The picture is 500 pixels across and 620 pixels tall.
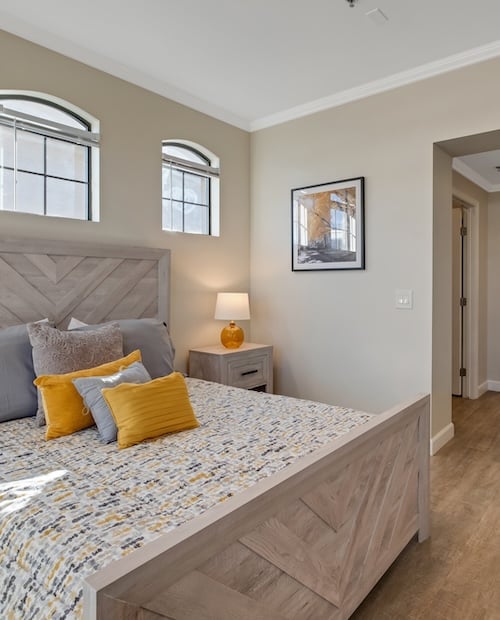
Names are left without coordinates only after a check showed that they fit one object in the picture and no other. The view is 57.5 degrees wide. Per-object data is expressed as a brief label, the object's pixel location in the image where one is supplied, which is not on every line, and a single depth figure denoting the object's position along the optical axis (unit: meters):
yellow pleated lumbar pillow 1.89
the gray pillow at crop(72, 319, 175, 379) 2.66
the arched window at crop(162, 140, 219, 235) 3.75
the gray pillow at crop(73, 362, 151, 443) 1.93
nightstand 3.61
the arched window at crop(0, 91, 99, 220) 2.84
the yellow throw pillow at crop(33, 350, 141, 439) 2.01
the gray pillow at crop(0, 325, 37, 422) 2.20
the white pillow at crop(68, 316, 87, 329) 2.74
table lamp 3.84
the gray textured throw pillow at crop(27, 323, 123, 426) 2.22
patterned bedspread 1.13
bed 1.02
